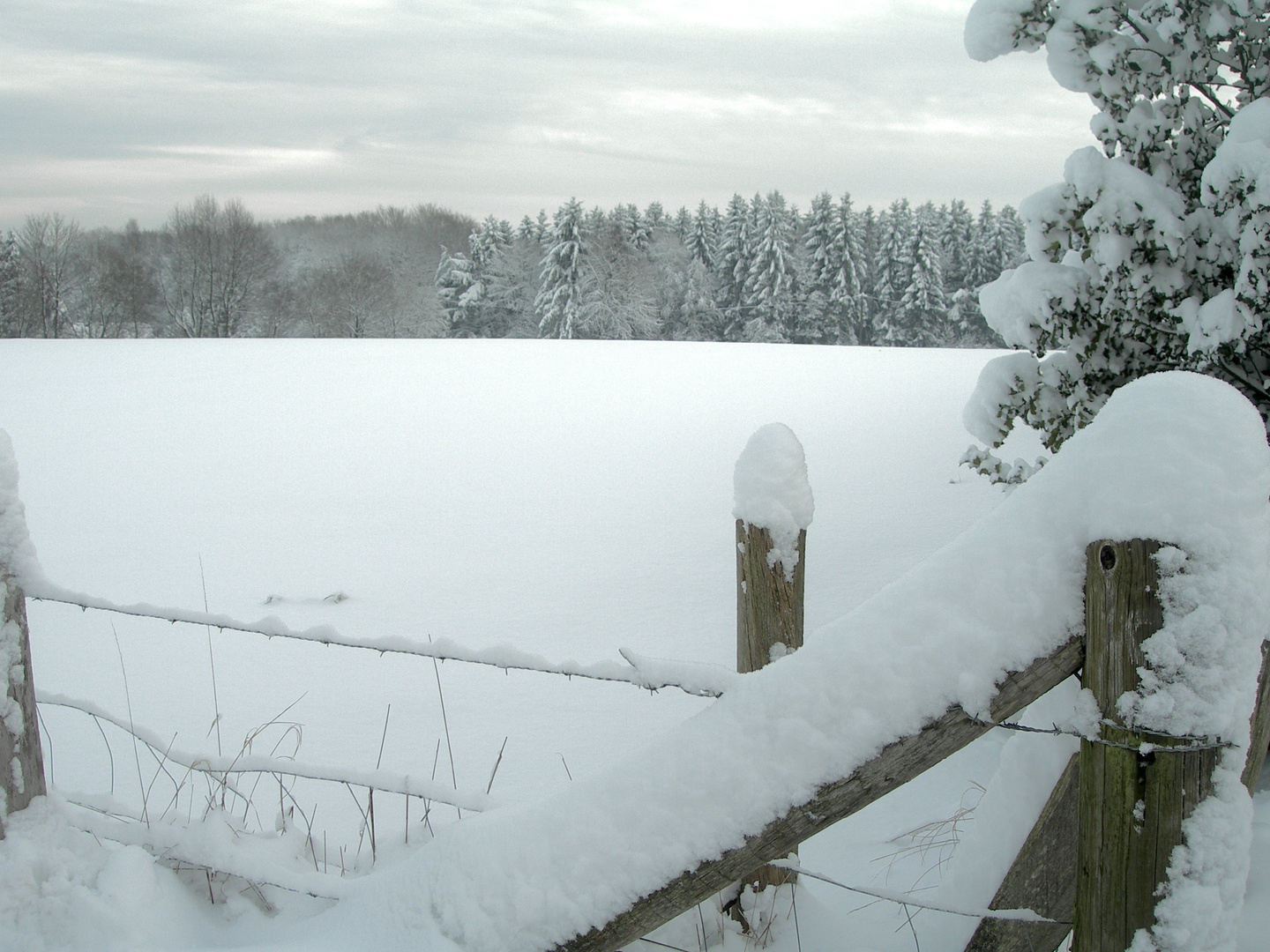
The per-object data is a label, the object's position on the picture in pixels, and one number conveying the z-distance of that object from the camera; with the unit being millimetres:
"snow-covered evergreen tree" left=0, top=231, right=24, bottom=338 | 40781
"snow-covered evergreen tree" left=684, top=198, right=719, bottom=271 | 54969
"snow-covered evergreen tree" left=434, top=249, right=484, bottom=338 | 53344
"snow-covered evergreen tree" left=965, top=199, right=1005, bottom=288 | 54750
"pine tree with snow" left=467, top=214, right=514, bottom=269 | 54000
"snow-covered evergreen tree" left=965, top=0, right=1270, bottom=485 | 2916
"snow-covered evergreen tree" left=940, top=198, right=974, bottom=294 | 55469
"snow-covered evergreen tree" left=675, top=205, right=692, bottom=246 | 56281
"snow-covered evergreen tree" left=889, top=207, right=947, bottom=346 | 52219
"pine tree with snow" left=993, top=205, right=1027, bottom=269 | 54156
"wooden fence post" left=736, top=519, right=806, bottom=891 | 1820
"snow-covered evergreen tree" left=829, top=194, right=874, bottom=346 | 52719
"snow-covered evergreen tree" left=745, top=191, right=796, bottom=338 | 52031
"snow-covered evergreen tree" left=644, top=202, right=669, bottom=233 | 56938
